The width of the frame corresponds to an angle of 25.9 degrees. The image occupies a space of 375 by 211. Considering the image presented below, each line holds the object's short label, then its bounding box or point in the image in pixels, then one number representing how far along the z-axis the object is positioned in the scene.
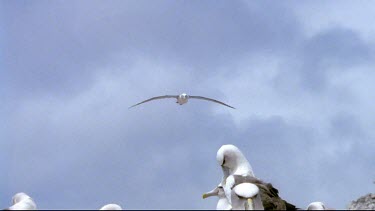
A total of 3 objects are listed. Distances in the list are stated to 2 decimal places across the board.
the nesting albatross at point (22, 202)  20.36
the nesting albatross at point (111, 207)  19.23
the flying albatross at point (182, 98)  41.27
